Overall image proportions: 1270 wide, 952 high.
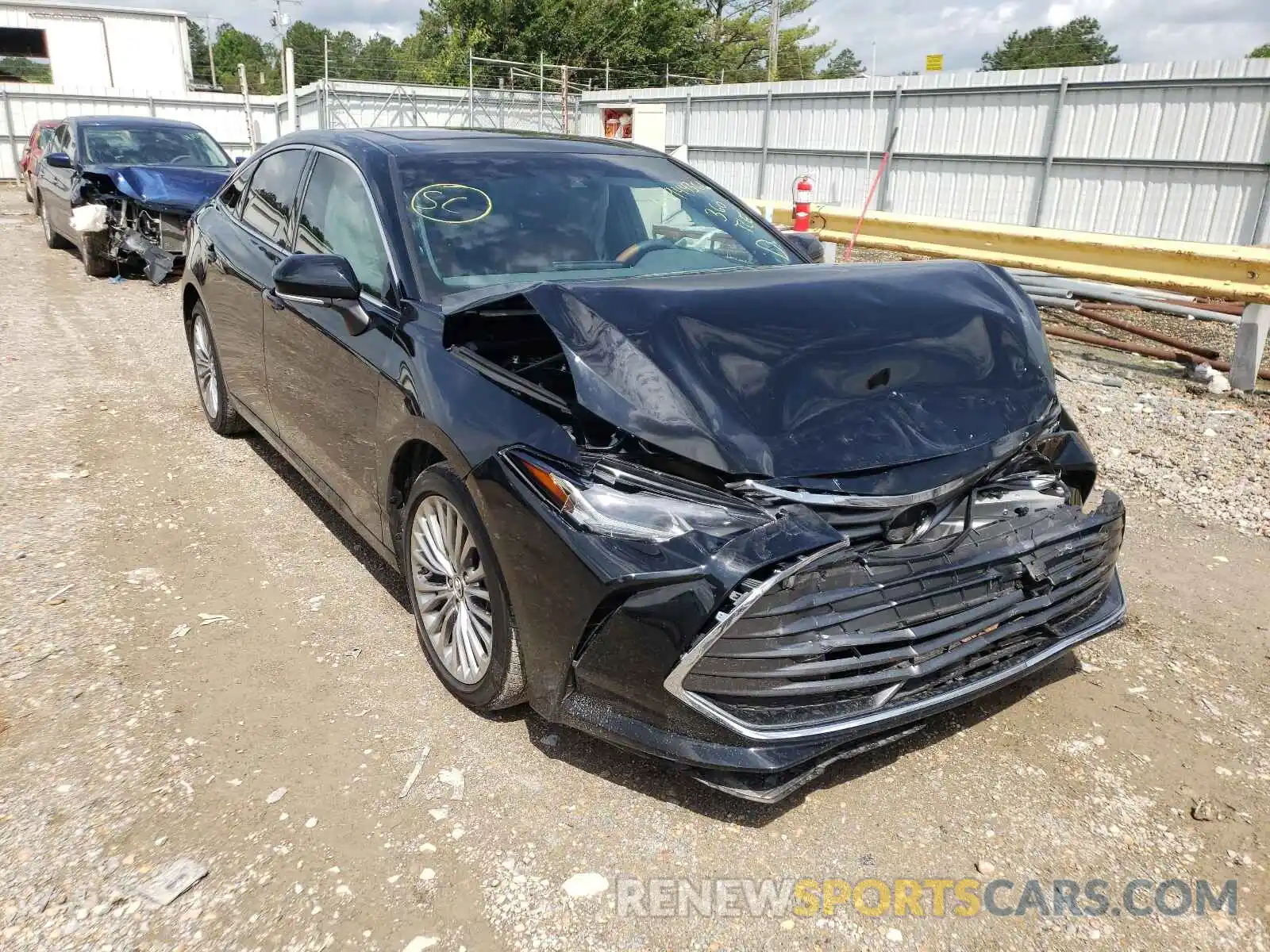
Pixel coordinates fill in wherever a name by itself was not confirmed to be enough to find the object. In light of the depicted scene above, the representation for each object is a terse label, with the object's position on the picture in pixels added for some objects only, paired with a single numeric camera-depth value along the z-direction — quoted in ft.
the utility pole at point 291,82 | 69.31
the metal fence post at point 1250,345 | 20.93
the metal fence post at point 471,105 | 84.12
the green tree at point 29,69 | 235.87
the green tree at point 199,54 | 308.28
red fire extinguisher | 30.83
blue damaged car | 33.71
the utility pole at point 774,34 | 118.73
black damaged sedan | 7.48
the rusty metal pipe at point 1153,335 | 22.97
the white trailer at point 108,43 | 118.11
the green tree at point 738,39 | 164.04
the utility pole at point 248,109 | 81.01
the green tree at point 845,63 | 252.83
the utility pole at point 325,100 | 81.66
